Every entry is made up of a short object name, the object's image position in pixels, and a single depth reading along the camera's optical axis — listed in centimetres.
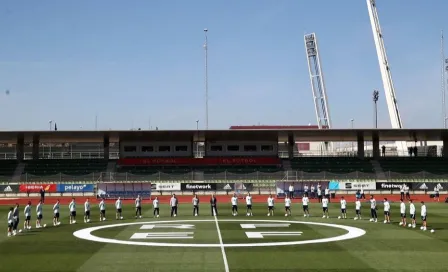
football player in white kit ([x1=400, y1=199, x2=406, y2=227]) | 2775
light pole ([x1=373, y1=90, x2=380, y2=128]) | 13016
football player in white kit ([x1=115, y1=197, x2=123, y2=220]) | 3172
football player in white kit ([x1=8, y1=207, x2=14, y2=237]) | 2488
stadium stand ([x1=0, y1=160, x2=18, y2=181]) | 5938
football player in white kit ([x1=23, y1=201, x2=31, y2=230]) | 2722
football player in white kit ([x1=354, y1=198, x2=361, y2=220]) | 3139
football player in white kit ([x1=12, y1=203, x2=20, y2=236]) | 2509
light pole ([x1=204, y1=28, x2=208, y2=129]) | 7644
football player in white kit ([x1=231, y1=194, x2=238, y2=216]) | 3397
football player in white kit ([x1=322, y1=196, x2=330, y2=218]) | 3281
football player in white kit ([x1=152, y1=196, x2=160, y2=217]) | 3321
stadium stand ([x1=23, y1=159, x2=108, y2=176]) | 6309
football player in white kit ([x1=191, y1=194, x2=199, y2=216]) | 3379
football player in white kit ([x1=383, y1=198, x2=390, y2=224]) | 2922
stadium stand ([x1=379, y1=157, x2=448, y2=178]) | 6356
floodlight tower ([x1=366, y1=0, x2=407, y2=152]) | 8319
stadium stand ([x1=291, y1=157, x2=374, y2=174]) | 6456
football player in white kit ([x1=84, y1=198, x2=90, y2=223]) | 3060
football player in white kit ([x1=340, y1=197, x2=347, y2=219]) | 3164
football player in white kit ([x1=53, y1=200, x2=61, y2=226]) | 2919
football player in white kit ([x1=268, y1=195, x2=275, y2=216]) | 3400
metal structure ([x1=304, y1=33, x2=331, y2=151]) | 12306
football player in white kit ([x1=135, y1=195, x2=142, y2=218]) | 3297
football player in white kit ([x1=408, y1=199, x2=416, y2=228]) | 2736
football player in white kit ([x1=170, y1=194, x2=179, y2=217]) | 3353
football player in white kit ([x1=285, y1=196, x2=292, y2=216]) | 3345
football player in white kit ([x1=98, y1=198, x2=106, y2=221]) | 3121
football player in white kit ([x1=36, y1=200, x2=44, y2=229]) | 2833
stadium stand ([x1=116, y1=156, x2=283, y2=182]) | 5778
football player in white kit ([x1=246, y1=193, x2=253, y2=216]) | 3419
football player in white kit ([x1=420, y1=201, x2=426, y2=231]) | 2608
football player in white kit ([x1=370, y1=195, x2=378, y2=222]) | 2998
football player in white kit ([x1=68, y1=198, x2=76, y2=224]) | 3028
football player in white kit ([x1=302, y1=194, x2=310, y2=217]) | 3331
